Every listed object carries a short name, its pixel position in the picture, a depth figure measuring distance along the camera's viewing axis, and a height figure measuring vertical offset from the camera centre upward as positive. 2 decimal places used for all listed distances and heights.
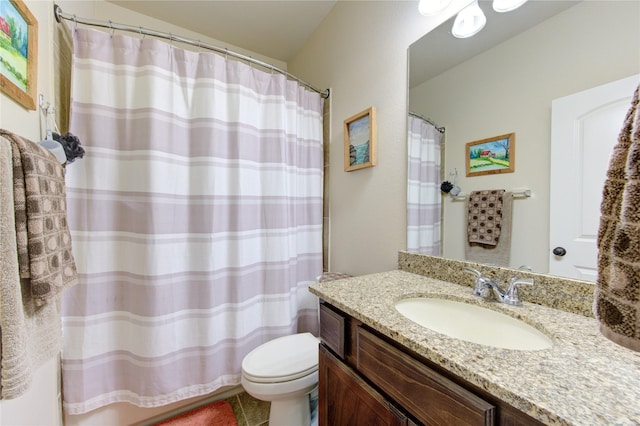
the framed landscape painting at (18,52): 0.73 +0.53
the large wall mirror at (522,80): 0.68 +0.44
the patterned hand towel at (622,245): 0.31 -0.05
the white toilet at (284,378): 1.08 -0.77
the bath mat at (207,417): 1.32 -1.17
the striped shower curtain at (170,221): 1.11 -0.06
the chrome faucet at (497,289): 0.78 -0.27
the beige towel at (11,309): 0.60 -0.26
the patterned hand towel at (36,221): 0.68 -0.03
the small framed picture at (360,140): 1.35 +0.42
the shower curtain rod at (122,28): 1.08 +0.88
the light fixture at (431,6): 0.99 +0.86
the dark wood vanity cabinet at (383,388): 0.48 -0.45
